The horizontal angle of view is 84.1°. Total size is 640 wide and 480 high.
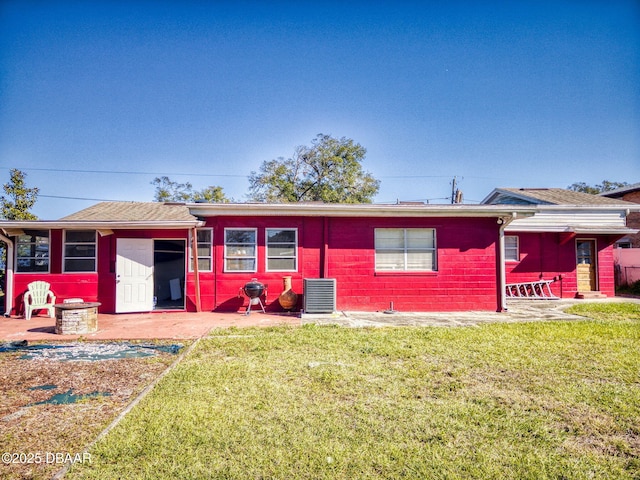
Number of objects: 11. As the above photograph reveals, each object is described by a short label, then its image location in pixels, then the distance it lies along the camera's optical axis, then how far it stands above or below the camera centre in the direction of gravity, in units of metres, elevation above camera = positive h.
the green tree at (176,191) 30.77 +5.54
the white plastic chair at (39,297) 8.86 -1.11
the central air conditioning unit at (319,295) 8.90 -1.10
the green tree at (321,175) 27.72 +6.07
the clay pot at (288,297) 9.24 -1.19
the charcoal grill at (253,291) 8.90 -0.99
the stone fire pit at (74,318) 6.73 -1.25
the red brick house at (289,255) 9.31 -0.08
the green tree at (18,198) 16.36 +2.62
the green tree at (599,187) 40.25 +7.22
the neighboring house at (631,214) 18.25 +1.87
